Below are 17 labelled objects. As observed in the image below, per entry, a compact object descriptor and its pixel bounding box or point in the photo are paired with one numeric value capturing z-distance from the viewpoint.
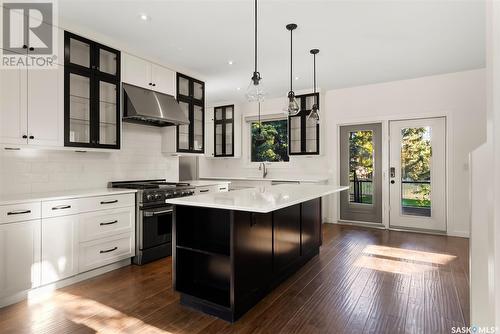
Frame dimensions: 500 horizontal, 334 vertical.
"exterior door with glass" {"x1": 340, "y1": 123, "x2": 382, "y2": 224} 5.52
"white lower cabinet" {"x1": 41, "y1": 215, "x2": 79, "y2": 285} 2.69
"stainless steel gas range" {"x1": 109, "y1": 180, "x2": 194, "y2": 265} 3.48
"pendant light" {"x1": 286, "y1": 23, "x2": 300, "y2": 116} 3.14
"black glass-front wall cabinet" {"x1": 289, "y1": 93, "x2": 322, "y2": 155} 5.79
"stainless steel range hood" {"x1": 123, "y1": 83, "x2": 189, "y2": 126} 3.66
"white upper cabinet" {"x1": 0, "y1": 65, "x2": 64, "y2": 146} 2.63
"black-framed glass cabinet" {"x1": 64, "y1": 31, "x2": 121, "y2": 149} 3.14
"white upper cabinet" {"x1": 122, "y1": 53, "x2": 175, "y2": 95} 3.76
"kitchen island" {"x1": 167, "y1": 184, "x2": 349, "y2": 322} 2.22
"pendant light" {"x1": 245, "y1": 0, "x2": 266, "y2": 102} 2.71
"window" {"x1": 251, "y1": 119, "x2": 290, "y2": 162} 6.62
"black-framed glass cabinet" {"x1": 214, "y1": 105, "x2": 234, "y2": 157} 6.72
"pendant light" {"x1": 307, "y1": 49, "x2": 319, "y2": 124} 3.57
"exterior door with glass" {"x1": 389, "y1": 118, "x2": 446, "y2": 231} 4.95
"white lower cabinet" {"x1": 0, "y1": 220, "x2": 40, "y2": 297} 2.42
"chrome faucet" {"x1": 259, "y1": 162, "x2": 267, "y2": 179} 6.60
